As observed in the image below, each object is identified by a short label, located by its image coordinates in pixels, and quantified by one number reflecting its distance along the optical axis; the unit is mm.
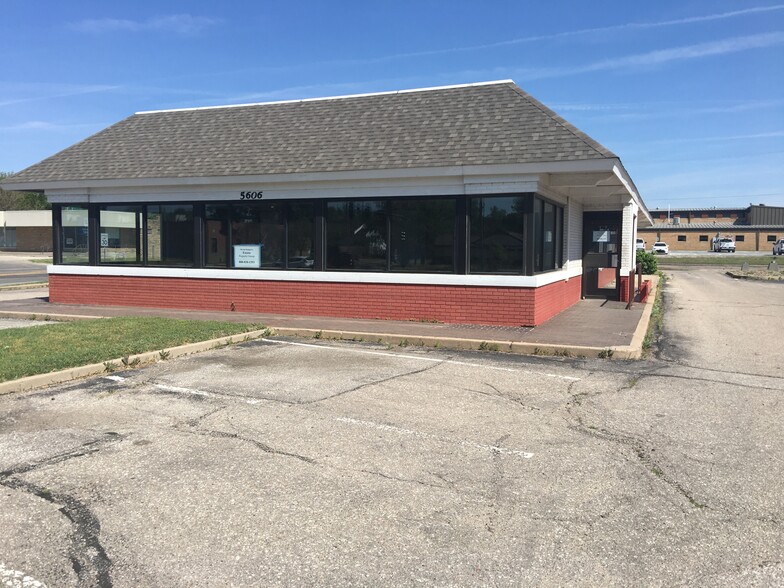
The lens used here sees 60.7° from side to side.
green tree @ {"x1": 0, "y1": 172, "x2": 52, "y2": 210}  88125
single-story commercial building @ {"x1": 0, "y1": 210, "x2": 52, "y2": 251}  66250
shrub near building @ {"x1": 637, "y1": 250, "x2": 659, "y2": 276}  28206
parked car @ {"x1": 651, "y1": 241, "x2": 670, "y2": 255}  80438
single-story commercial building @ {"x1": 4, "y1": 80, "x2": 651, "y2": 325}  12906
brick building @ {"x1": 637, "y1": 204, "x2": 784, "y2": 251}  94375
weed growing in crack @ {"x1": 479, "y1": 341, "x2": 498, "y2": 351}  10821
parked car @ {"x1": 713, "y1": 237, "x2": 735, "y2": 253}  84000
